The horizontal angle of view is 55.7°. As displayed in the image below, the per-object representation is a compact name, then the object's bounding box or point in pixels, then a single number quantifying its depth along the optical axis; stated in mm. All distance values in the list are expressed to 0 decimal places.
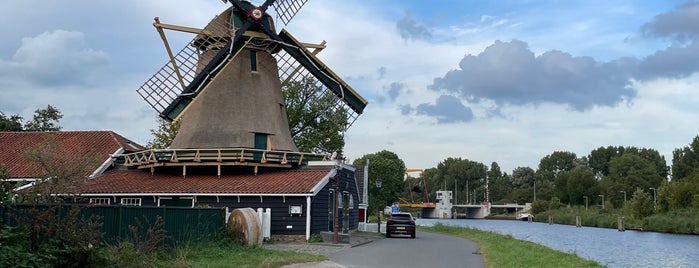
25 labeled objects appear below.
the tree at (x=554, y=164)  147125
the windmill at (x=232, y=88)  29281
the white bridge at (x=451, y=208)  136000
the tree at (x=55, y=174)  14047
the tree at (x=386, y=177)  79875
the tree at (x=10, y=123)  43250
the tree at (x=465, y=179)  147500
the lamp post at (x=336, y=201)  25156
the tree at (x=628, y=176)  103688
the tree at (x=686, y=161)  95250
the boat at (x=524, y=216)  115575
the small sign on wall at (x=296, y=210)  25719
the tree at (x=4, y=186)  11447
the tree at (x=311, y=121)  45688
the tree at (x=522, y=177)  151375
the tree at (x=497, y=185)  148875
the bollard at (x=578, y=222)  79625
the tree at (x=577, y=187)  109500
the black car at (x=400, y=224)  33406
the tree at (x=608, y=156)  126375
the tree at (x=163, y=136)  44219
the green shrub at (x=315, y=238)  25750
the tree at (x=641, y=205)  71625
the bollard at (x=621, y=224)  66388
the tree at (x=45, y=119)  46178
